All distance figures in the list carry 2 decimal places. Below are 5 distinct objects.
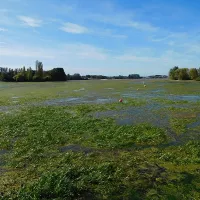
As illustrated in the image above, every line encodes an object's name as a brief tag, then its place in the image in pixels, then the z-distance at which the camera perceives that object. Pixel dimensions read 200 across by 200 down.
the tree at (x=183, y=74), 116.19
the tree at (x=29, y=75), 125.28
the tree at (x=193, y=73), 112.47
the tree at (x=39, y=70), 127.72
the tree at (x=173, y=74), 119.78
